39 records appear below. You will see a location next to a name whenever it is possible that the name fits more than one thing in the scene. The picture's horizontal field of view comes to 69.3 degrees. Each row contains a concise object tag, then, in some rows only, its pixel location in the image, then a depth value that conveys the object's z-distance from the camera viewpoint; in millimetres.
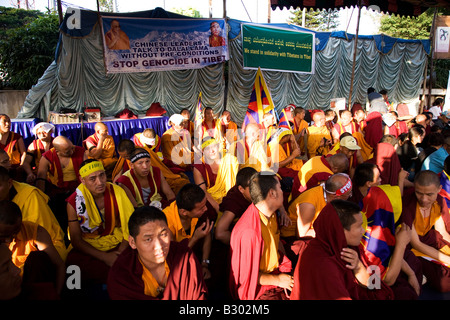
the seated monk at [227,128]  7082
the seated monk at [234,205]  2756
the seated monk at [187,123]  6906
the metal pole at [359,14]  7664
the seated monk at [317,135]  5815
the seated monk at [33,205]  2559
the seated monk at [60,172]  3924
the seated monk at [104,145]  5367
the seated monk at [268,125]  5466
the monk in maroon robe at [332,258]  1753
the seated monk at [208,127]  7109
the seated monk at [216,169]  4168
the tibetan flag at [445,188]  3147
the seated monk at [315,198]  2727
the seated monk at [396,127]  6570
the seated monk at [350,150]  4305
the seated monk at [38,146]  4580
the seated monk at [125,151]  4243
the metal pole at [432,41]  10375
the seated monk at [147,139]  5150
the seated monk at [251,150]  4715
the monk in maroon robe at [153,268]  1808
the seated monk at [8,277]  1709
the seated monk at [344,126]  5926
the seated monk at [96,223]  2715
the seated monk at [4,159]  3336
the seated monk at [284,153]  4840
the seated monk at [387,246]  2398
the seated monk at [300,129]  6192
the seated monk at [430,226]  2697
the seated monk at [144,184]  3434
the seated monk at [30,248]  2070
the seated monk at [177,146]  6034
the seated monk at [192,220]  2523
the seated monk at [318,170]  3465
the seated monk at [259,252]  2059
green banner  10375
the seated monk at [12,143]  4664
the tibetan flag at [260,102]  5973
